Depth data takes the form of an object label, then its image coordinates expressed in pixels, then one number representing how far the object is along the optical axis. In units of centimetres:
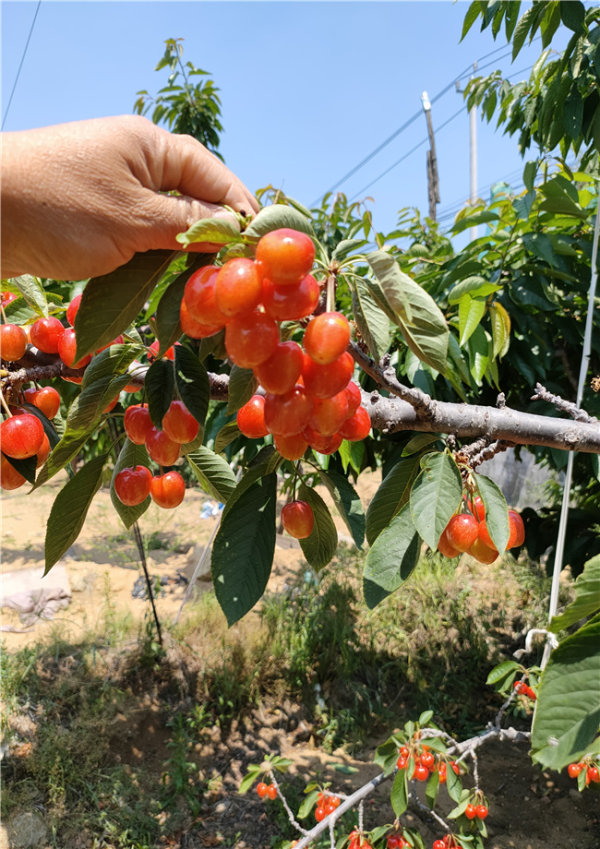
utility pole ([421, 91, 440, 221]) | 1203
